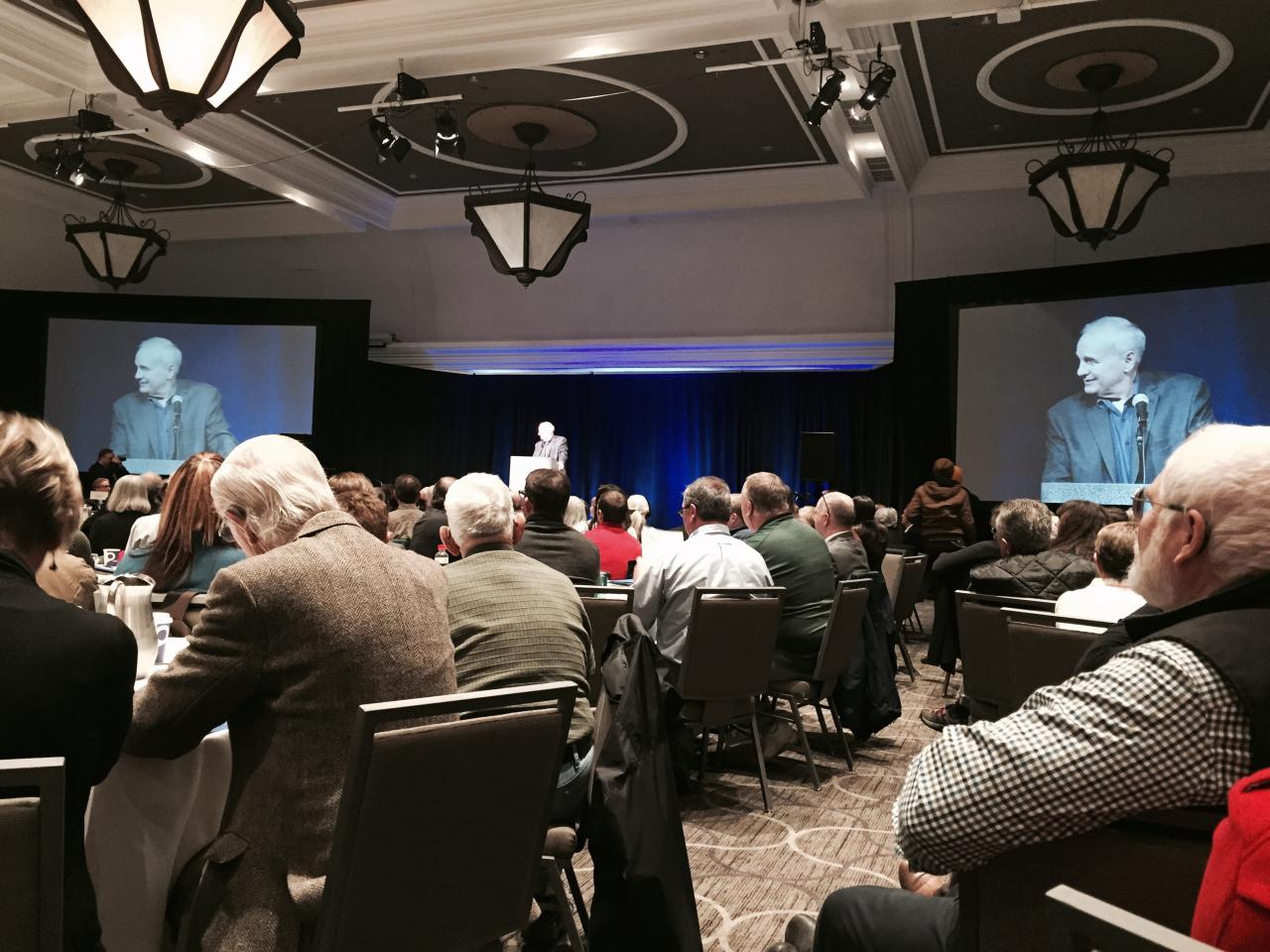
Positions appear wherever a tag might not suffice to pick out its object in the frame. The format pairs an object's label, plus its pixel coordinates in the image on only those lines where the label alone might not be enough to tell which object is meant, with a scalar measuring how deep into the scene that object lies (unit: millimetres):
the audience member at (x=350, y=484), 3572
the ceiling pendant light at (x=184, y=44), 3088
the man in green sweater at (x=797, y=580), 4512
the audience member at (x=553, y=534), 3957
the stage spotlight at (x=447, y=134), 6895
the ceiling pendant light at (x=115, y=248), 8875
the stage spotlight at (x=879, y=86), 5949
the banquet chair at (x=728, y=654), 3752
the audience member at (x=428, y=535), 5020
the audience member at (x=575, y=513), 5867
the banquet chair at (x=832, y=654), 4281
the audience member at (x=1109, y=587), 3188
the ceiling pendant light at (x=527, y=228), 6973
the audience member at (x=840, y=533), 5391
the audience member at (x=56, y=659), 1447
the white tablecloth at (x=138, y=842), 1772
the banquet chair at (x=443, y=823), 1568
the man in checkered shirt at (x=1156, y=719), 1262
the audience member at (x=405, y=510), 5871
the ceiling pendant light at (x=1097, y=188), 6633
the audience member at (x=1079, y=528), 4414
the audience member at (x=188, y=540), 3236
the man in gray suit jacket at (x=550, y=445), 12328
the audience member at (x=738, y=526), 4773
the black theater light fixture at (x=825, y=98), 5816
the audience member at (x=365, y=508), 3520
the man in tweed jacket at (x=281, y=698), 1692
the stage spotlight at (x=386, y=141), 7004
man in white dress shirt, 4031
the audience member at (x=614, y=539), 5328
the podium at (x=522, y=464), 11758
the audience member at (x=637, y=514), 8024
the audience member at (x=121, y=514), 5207
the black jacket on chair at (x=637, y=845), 2150
